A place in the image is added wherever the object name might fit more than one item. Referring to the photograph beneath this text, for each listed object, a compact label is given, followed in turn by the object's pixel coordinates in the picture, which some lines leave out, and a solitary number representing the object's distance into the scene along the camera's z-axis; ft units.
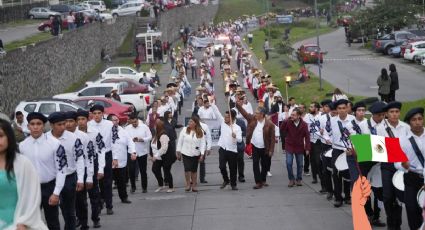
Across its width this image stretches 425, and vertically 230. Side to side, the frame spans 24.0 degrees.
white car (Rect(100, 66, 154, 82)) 163.63
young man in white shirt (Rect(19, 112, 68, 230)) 37.91
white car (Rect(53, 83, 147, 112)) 129.59
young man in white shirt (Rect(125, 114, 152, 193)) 62.34
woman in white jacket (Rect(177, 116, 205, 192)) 61.16
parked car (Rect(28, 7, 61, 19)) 228.08
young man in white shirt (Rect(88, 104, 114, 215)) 48.88
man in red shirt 61.98
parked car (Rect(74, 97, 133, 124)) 113.83
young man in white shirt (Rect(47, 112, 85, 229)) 41.39
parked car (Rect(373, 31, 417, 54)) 202.93
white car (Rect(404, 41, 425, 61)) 174.92
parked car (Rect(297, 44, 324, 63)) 188.79
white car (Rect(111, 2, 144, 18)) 256.48
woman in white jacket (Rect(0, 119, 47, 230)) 24.16
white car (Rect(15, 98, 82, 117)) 107.65
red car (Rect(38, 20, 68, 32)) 194.42
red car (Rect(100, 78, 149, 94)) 138.51
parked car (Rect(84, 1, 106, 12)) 271.14
